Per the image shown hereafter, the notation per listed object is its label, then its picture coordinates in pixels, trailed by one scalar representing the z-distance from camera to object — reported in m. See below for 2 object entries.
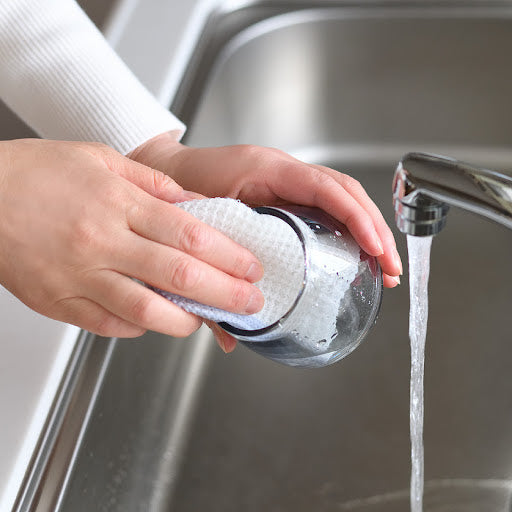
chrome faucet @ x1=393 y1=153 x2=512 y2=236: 0.72
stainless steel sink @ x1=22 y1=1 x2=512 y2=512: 1.01
